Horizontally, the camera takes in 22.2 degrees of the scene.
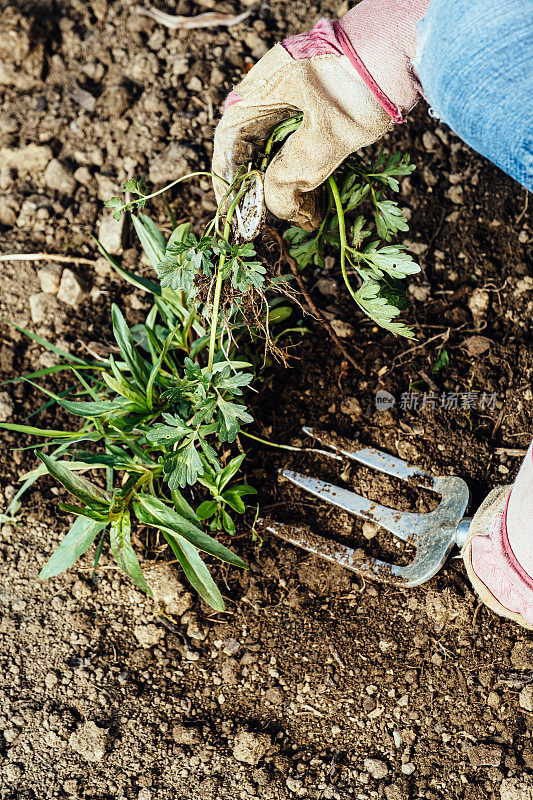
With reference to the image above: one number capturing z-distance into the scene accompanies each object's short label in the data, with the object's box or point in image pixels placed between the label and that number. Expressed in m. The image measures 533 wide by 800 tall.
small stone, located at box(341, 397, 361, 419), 1.04
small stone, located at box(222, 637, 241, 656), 0.99
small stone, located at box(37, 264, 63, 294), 1.09
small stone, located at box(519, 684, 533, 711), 0.97
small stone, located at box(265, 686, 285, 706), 0.98
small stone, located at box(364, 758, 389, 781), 0.96
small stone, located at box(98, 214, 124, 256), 1.09
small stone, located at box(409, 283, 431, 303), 1.07
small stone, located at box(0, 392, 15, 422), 1.05
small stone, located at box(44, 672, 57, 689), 0.98
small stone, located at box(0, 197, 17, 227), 1.12
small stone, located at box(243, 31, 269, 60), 1.15
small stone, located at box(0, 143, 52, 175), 1.13
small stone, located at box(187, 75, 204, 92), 1.14
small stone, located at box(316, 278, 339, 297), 1.07
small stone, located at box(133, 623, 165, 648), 0.99
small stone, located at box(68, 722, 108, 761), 0.96
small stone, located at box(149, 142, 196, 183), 1.10
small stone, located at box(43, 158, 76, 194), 1.12
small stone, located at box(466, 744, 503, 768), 0.96
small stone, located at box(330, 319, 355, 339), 1.06
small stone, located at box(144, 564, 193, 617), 1.00
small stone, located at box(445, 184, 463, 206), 1.10
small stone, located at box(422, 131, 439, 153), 1.11
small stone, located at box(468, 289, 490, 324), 1.07
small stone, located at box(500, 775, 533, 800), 0.95
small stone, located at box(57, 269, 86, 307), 1.08
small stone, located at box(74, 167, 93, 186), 1.12
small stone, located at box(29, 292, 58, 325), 1.08
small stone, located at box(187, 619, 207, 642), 1.00
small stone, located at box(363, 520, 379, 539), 1.01
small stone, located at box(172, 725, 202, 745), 0.96
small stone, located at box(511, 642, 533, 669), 0.98
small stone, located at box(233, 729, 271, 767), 0.96
